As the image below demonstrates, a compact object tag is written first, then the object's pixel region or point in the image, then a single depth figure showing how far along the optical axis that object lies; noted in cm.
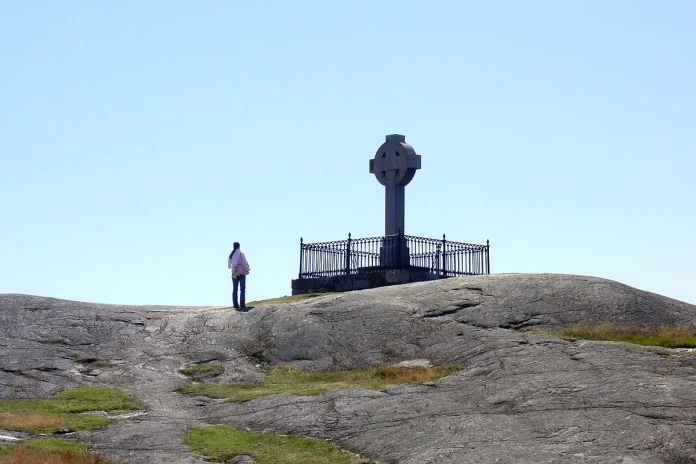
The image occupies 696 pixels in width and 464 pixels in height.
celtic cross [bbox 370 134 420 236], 4028
